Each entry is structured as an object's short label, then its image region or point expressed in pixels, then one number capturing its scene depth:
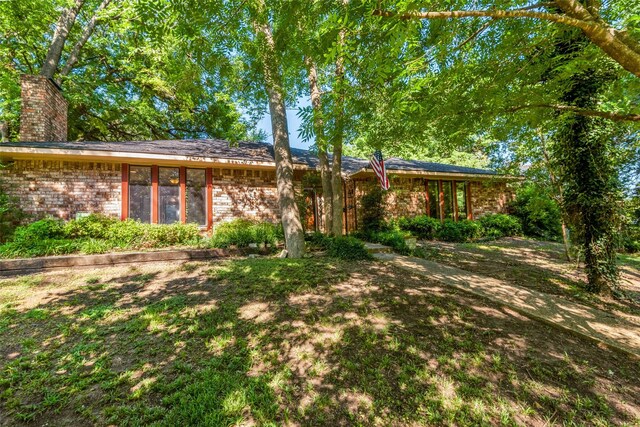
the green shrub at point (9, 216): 6.77
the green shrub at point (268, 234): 7.72
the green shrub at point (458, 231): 10.95
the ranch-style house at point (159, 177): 7.27
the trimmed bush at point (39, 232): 6.23
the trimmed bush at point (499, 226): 11.70
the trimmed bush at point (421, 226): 10.89
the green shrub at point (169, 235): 7.22
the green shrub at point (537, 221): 12.00
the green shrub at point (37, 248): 5.82
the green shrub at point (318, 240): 7.60
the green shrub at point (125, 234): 6.86
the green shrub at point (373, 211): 10.47
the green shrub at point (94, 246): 6.27
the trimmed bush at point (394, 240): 7.70
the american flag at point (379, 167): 8.00
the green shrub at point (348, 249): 6.47
